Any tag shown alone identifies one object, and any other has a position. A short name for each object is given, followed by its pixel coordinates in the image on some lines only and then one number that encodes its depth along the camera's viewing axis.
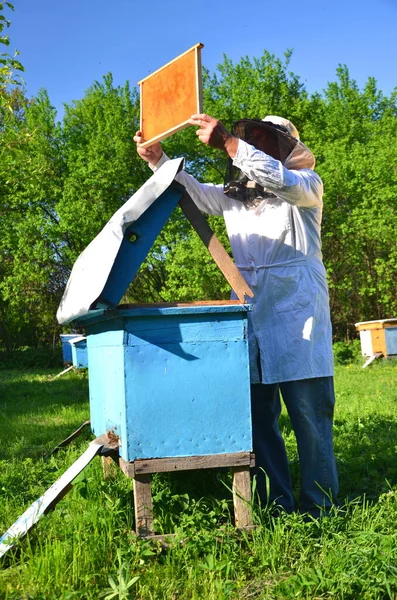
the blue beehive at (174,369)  2.52
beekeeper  2.88
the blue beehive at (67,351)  15.99
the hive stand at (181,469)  2.51
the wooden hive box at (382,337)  13.11
